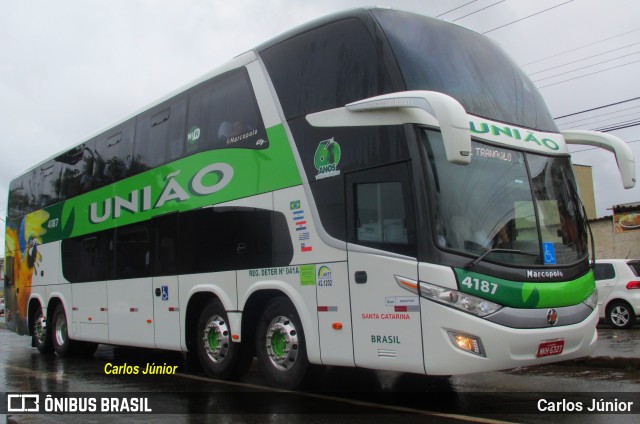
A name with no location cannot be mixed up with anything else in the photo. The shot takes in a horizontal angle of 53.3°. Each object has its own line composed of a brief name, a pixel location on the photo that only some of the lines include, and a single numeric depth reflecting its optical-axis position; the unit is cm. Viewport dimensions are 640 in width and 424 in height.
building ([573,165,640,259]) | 2550
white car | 1505
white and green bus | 630
